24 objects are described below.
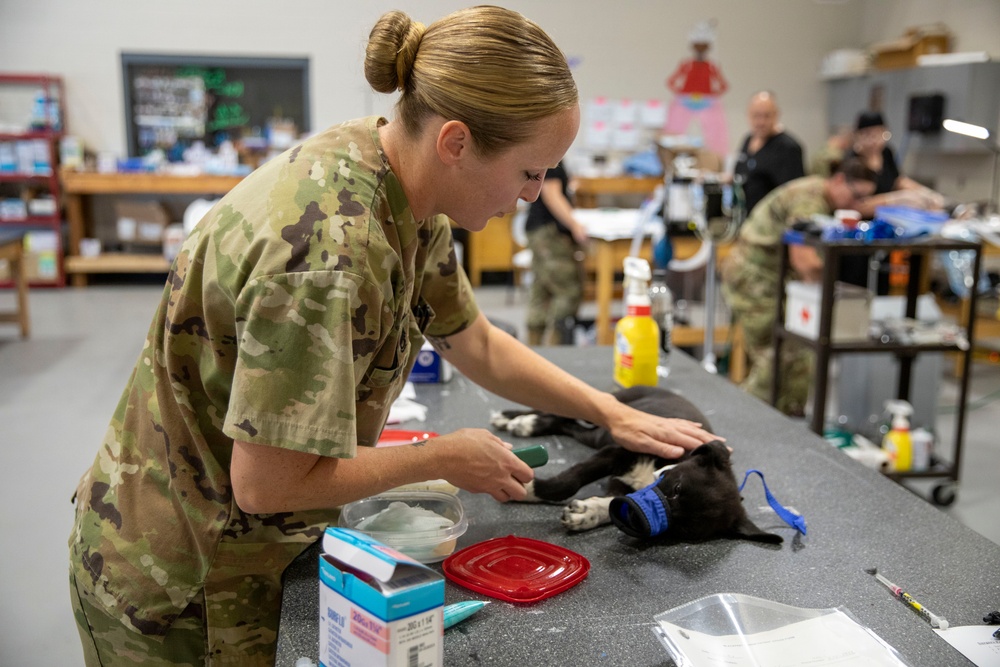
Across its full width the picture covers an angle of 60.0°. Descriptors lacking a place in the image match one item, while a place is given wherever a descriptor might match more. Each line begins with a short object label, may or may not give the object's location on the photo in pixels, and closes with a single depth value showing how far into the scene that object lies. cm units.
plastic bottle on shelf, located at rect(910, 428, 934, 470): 300
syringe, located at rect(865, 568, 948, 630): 97
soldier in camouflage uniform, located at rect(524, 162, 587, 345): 432
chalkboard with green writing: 719
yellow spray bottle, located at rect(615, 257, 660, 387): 169
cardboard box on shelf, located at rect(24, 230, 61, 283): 680
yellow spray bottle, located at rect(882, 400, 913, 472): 297
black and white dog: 115
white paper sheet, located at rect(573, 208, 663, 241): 437
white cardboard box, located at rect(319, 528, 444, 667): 70
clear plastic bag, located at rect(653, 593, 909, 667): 87
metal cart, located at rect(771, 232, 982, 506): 280
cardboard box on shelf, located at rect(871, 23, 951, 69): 650
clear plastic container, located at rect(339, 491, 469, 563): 106
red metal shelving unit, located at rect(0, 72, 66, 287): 673
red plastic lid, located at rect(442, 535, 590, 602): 100
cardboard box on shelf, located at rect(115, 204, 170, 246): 700
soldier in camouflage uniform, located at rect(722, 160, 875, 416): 345
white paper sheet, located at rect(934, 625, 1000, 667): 92
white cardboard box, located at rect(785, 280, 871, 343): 294
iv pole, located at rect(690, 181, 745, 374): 365
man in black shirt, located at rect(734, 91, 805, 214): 462
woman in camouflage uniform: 85
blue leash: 119
